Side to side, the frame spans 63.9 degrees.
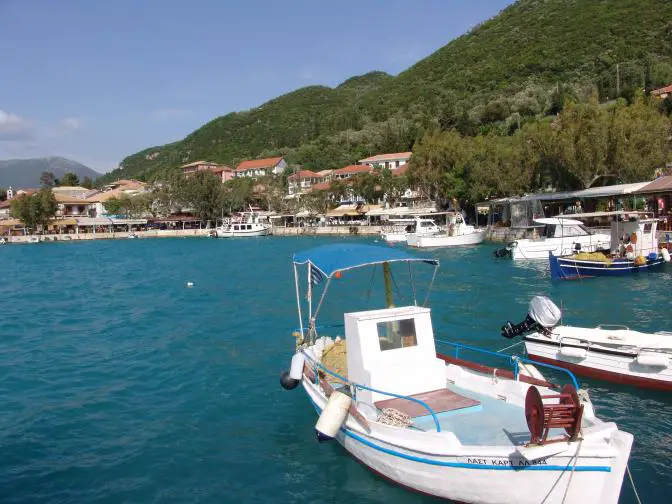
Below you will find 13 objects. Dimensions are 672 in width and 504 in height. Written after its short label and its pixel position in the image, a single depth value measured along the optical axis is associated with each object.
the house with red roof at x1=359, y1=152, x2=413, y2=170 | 108.06
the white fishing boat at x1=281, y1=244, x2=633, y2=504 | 7.12
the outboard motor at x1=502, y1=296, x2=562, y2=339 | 14.79
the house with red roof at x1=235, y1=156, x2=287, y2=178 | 135.75
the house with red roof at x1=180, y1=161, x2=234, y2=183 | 142.62
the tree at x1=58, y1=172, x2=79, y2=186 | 166.38
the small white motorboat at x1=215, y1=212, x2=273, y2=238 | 92.44
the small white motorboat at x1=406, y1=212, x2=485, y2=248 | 53.25
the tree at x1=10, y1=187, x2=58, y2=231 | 102.62
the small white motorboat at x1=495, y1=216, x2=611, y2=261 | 37.88
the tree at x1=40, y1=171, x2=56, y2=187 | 161.34
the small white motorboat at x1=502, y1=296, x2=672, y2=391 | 12.94
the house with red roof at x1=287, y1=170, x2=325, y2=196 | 115.25
